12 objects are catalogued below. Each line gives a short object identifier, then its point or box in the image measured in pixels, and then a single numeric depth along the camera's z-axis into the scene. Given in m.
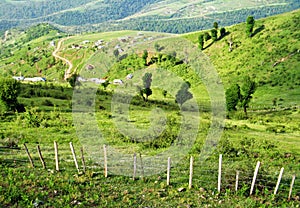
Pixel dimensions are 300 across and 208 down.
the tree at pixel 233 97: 65.00
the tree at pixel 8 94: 48.38
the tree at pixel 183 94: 53.12
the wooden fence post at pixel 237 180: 20.44
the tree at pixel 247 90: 62.88
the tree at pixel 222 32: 140.93
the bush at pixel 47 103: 57.47
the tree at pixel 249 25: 126.19
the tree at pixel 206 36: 144.93
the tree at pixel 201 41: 141.00
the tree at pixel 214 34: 139.25
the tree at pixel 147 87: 68.06
